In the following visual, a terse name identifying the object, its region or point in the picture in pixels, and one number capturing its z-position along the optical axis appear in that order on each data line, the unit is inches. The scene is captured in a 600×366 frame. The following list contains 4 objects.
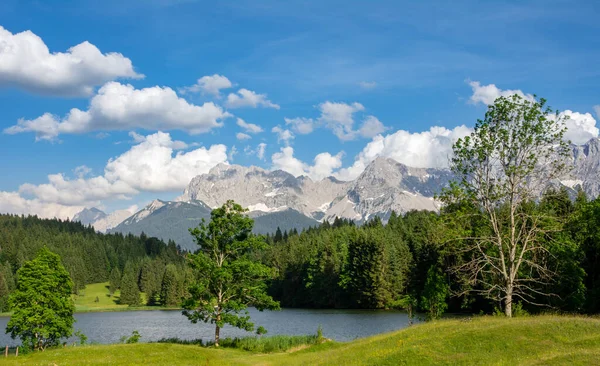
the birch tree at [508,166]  1897.1
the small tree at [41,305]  2327.8
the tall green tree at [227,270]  2310.5
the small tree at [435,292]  3488.7
